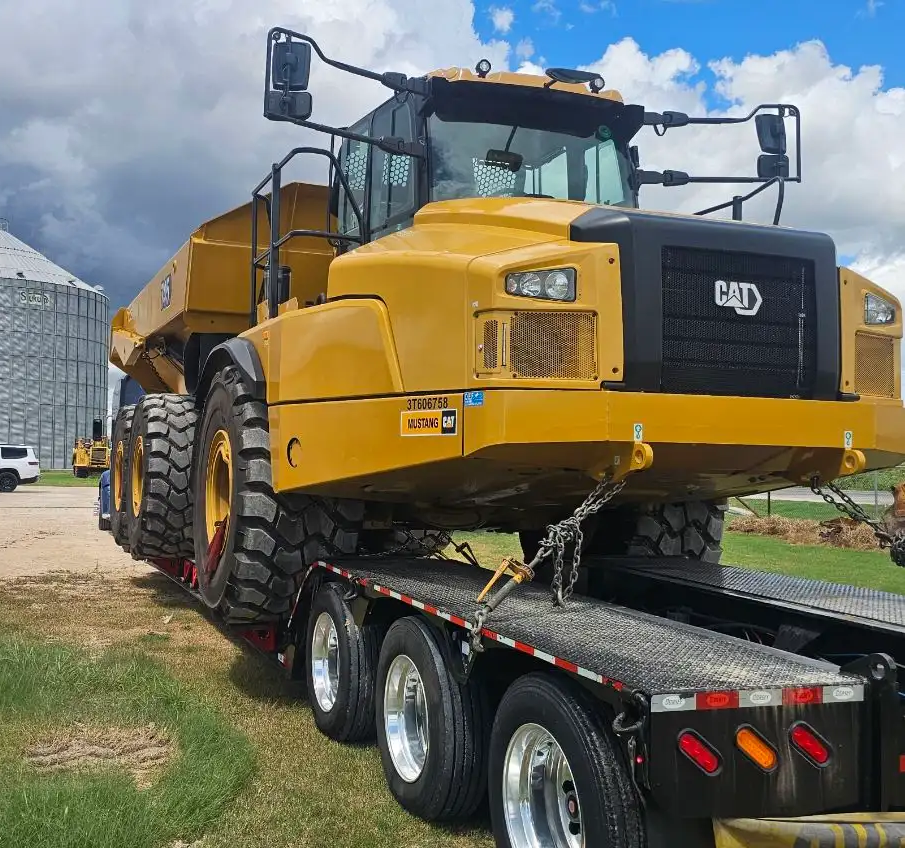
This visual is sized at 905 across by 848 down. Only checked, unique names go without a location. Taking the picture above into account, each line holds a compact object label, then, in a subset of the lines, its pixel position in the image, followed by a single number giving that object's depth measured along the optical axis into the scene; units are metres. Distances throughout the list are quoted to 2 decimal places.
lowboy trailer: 3.19
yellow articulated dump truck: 3.37
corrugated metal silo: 59.56
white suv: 36.59
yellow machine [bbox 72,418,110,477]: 46.09
